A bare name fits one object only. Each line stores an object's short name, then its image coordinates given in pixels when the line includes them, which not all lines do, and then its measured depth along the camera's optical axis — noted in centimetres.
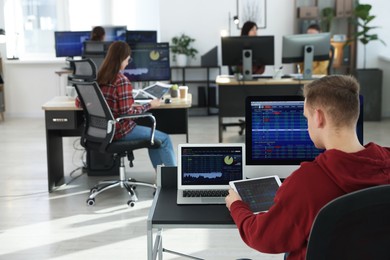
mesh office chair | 450
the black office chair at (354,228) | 155
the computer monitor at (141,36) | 752
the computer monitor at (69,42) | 761
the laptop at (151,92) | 535
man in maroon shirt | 170
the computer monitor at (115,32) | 759
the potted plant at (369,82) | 827
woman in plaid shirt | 459
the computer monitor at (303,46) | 644
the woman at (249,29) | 731
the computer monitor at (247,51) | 635
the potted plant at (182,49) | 898
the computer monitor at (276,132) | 264
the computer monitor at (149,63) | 568
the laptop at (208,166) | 256
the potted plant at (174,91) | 546
